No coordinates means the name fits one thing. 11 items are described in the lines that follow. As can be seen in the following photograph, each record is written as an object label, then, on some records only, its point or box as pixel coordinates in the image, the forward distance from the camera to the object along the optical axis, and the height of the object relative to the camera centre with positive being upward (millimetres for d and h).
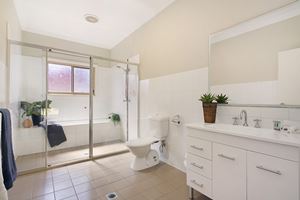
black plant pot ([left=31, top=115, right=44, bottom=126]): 2636 -351
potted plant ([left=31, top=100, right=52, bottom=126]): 2598 -226
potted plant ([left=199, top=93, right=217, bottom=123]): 1685 -94
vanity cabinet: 960 -511
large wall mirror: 1295 +397
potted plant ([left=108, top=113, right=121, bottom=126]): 3727 -483
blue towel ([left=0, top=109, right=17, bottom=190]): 1200 -439
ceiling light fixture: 2732 +1482
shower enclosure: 2555 -135
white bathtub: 2666 -736
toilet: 2230 -652
